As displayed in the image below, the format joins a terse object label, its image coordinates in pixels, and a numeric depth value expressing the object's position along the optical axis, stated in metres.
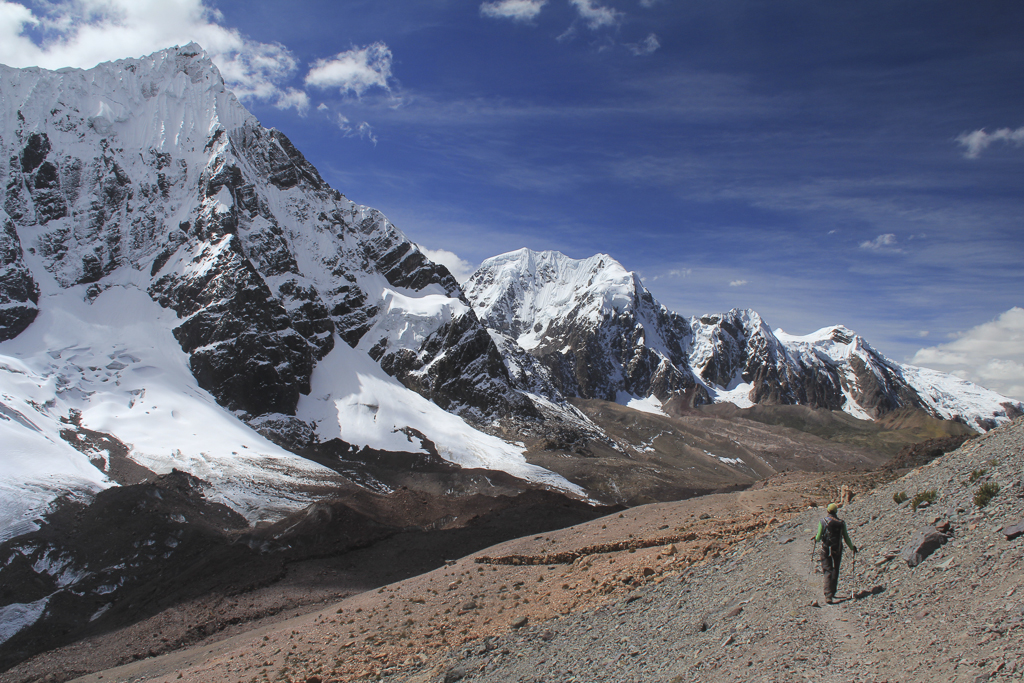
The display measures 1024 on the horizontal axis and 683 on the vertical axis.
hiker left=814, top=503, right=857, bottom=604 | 12.58
